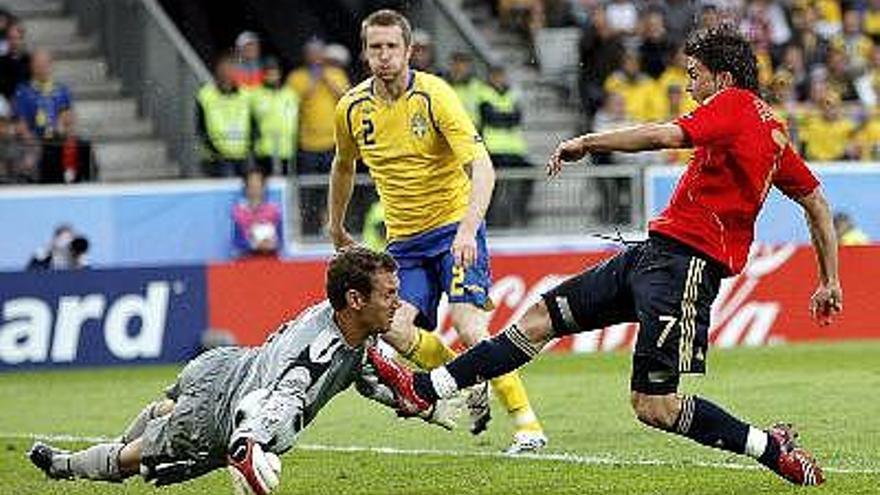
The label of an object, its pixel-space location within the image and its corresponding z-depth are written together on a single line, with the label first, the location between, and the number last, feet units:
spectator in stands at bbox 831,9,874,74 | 85.15
